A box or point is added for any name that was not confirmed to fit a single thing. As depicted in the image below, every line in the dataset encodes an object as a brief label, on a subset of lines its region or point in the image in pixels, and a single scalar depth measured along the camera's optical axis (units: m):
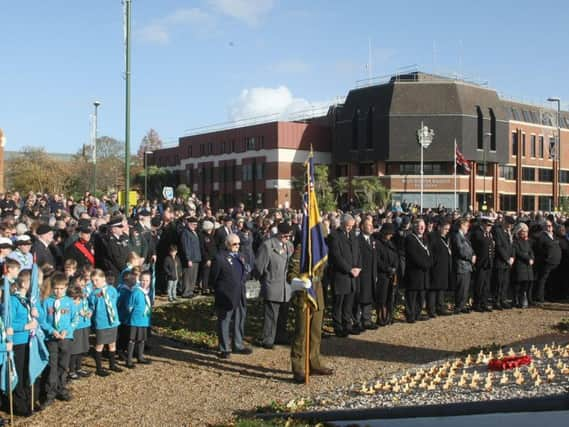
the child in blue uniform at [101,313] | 9.62
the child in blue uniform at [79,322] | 8.73
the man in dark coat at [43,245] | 10.95
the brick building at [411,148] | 65.69
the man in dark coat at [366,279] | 12.90
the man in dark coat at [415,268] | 13.87
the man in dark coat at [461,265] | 14.88
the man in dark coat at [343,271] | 12.25
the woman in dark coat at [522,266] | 15.88
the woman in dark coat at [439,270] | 14.28
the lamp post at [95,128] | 42.88
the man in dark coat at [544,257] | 16.45
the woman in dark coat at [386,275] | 13.34
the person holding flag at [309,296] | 8.98
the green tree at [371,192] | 64.00
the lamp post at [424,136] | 63.69
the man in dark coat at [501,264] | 15.62
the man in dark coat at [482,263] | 15.38
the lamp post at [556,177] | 77.79
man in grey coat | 11.33
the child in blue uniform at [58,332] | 8.19
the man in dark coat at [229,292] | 10.48
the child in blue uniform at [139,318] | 10.09
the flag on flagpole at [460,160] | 52.66
